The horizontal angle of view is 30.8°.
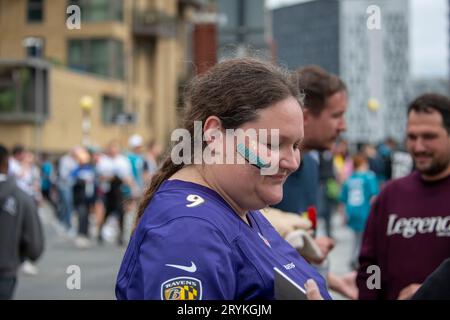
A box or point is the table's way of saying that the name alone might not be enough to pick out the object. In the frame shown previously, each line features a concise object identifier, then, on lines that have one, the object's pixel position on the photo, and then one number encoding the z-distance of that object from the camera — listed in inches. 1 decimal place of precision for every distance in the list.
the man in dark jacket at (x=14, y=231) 249.9
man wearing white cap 638.5
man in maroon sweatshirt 163.5
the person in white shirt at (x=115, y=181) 614.2
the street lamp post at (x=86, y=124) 1590.8
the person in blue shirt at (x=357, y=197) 459.5
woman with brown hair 73.9
